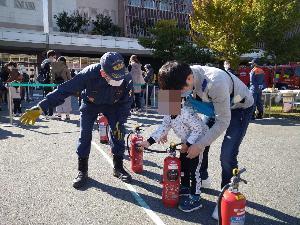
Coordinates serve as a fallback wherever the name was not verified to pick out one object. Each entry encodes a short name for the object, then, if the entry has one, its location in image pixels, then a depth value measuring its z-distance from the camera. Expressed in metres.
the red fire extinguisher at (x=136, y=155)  3.75
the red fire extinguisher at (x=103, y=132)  5.15
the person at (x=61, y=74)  7.52
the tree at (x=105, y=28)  33.10
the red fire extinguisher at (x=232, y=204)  2.27
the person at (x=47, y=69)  7.74
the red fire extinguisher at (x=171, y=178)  2.80
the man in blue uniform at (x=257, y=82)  7.95
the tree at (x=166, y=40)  26.11
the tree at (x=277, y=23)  15.34
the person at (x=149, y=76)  9.96
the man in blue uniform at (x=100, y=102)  2.98
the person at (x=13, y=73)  8.80
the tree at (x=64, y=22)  31.61
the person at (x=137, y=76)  8.91
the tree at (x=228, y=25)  15.36
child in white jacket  2.72
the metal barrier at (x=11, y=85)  6.87
